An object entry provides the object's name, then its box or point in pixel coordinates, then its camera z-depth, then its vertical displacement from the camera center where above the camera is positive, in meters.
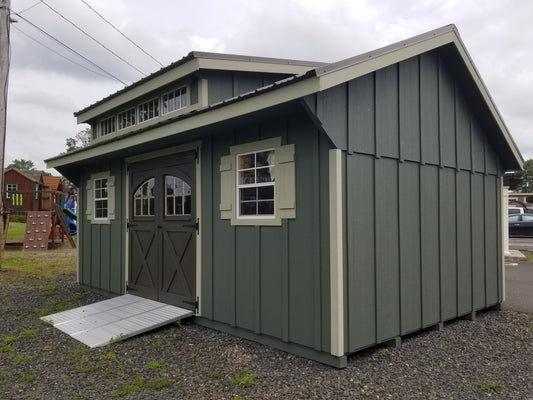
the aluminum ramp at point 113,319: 5.23 -1.60
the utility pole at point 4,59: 10.02 +3.74
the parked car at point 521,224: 20.86 -1.03
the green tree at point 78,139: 35.88 +6.52
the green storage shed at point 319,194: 4.16 +0.15
